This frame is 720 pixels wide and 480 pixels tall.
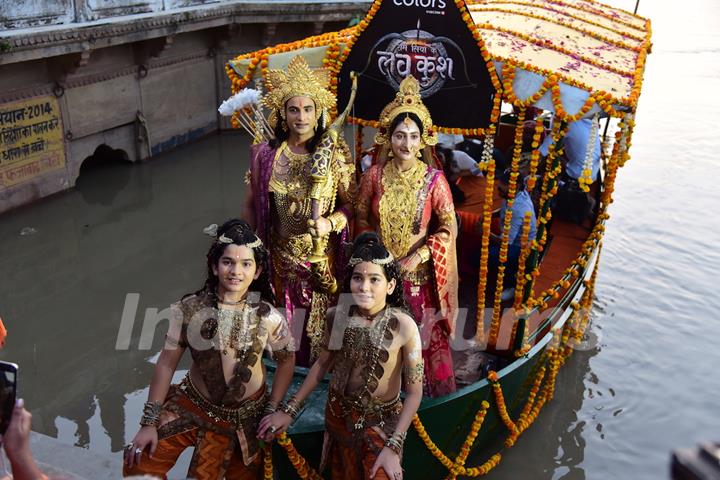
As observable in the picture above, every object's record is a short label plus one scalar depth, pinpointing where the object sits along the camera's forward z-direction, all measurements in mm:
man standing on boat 3678
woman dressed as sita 3680
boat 3674
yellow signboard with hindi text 7738
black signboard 3744
